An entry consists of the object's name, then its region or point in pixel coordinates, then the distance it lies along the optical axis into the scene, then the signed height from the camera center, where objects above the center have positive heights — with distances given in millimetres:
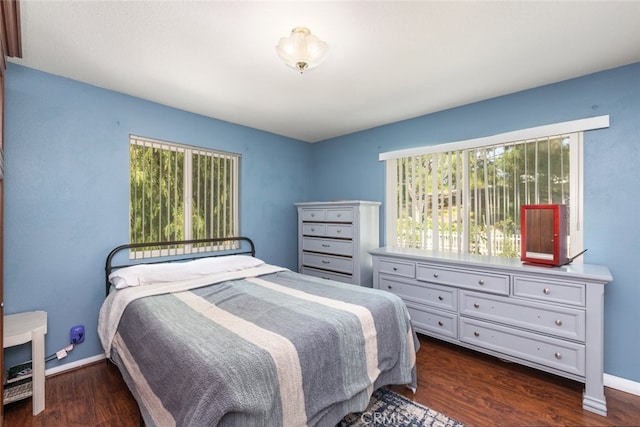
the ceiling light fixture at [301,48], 1749 +1008
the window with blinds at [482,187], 2551 +272
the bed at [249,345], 1276 -719
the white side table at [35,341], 1914 -873
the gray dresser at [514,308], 2023 -790
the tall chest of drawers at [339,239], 3529 -344
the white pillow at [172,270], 2430 -540
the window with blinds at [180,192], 2965 +231
